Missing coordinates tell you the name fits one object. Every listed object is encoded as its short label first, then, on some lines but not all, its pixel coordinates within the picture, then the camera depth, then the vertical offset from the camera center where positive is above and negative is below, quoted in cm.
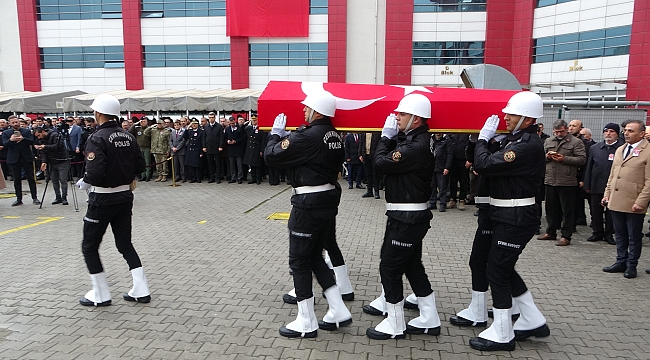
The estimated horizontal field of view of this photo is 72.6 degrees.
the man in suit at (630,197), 568 -115
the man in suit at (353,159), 1298 -159
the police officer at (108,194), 436 -91
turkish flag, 416 +0
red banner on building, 2841 +549
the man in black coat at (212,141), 1415 -118
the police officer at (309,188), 385 -73
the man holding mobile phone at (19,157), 1027 -125
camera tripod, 989 -119
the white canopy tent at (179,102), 1603 +6
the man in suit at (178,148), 1455 -144
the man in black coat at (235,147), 1402 -136
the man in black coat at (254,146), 1396 -131
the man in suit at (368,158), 1164 -146
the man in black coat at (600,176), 702 -112
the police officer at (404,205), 371 -84
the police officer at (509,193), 362 -72
